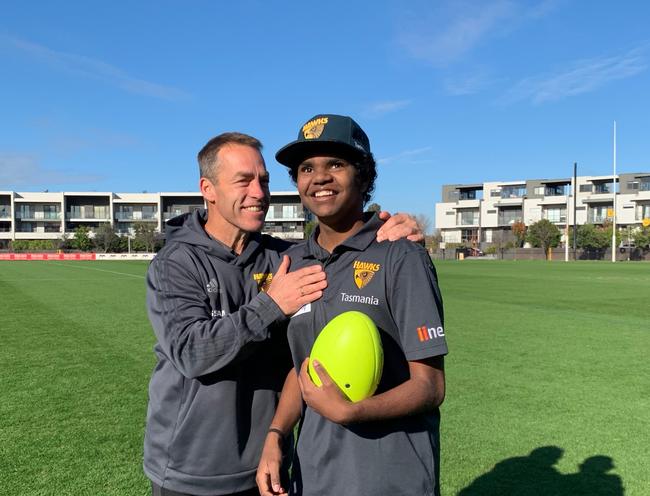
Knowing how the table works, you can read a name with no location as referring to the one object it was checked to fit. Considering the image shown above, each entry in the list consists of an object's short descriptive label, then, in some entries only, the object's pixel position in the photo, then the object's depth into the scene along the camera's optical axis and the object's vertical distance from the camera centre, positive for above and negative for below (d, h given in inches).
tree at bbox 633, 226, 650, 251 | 2642.7 -11.6
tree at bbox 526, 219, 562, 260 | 3043.8 +7.0
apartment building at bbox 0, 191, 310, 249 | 3710.6 +152.0
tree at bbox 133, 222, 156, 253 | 3472.0 -24.6
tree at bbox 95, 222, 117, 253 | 3499.0 -25.6
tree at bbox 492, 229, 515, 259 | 3336.6 -32.2
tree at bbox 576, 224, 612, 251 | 2891.2 -13.4
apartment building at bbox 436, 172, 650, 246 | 3420.3 +204.8
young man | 73.2 -15.2
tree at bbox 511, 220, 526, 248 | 3432.6 +19.7
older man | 83.4 -14.7
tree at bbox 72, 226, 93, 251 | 3486.7 -39.1
